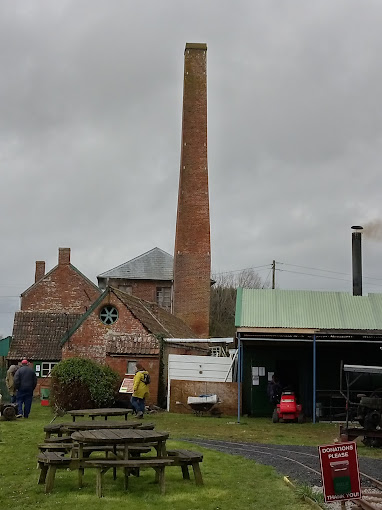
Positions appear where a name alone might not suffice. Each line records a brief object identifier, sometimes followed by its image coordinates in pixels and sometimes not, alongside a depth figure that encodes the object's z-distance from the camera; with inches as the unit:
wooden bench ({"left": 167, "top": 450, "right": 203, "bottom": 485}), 415.2
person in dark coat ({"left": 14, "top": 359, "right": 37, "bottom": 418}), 840.9
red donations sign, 310.5
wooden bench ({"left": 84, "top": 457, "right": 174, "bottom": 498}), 383.9
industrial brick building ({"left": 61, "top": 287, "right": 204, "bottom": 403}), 1099.9
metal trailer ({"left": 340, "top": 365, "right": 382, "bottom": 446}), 671.1
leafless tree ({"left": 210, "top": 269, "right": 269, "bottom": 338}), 2444.6
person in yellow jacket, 847.7
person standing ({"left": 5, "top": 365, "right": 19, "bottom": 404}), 928.2
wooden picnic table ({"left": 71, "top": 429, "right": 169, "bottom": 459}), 382.6
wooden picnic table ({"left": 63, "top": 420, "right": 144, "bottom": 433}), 452.4
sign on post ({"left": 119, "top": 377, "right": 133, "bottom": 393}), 1013.8
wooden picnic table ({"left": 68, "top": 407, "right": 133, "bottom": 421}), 533.3
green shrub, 943.7
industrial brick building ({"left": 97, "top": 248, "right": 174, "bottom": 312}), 2095.2
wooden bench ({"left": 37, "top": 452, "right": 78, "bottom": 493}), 396.2
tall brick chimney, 1675.7
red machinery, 914.7
